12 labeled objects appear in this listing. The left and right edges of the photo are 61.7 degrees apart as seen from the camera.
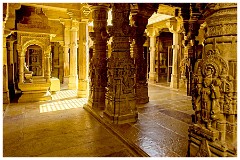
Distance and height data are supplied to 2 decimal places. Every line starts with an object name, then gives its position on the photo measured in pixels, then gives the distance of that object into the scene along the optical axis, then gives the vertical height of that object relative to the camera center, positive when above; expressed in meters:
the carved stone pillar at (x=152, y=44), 12.49 +1.81
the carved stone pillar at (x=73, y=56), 9.93 +0.85
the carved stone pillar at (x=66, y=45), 12.18 +1.72
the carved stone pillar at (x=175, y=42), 10.11 +1.58
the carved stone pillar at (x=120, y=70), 4.81 +0.08
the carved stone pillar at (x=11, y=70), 8.50 +0.15
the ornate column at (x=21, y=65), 7.89 +0.34
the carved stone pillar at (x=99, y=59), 6.12 +0.45
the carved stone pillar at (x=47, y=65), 8.34 +0.36
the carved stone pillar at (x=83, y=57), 8.75 +0.72
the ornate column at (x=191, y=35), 7.47 +1.51
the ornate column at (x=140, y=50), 6.81 +0.83
